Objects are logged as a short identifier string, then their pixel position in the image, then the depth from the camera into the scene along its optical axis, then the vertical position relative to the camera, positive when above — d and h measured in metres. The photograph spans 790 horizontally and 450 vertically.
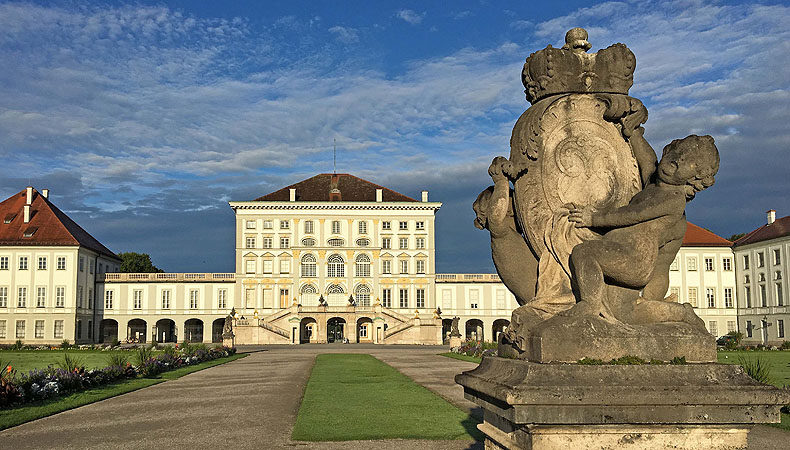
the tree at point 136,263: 83.31 +4.05
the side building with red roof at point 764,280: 57.43 +1.03
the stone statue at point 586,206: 4.01 +0.53
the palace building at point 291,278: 62.91 +1.69
